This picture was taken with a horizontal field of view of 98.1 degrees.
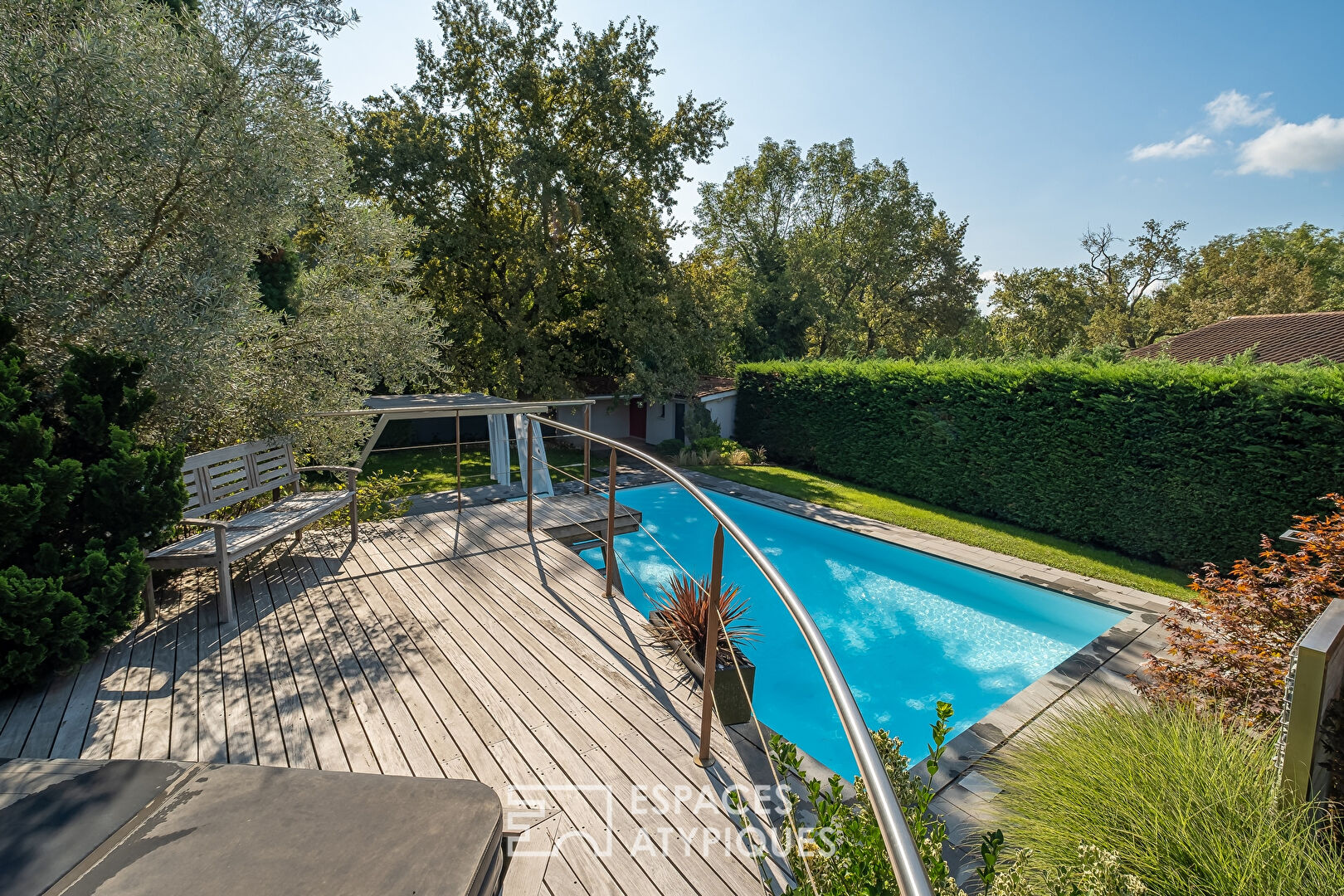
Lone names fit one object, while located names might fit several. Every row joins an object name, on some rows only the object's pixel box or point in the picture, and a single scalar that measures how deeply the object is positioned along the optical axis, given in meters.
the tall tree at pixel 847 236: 26.11
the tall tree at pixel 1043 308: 24.66
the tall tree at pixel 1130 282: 23.66
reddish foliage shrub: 3.78
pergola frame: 6.69
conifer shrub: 2.87
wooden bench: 3.82
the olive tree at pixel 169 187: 3.71
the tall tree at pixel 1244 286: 22.98
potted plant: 3.24
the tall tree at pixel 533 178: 14.32
